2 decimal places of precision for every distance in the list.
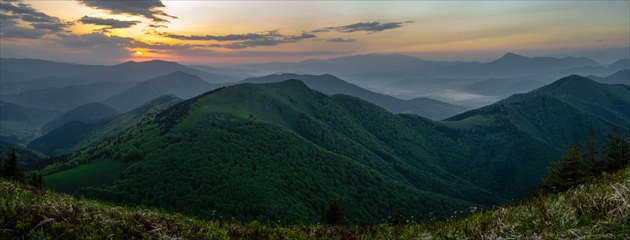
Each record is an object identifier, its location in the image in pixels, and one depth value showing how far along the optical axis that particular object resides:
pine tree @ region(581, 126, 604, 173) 30.33
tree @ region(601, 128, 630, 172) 28.52
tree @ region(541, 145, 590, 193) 35.48
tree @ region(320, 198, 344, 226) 45.66
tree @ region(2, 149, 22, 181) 40.97
